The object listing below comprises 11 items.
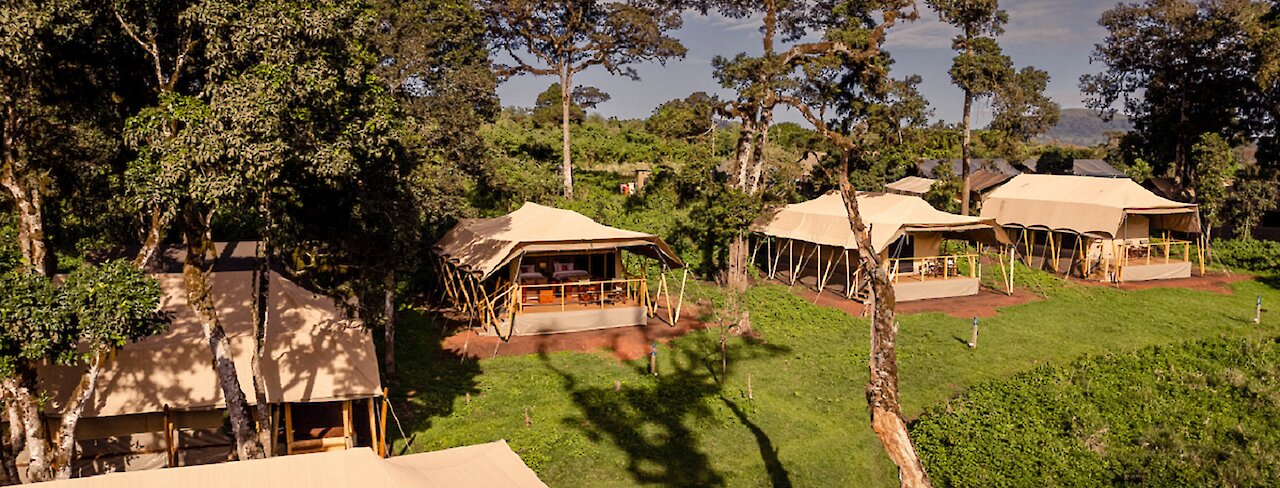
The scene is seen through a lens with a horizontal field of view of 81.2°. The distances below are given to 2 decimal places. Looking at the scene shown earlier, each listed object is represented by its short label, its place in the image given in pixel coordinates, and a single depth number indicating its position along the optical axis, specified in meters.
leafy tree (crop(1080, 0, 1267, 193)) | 35.22
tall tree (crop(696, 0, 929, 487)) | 9.16
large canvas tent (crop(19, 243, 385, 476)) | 11.80
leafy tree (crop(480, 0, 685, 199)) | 34.00
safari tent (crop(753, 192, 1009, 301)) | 25.91
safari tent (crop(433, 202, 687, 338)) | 20.84
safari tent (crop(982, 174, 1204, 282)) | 29.28
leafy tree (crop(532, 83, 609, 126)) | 61.12
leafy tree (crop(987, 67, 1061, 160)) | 34.56
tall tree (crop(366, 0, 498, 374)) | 14.52
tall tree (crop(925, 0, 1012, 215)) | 33.31
